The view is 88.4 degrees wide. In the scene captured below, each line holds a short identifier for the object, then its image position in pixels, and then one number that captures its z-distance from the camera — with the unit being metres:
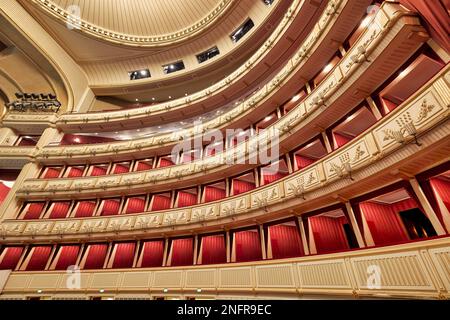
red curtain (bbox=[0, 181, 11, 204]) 14.91
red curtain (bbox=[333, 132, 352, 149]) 8.04
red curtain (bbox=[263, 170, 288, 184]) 10.16
